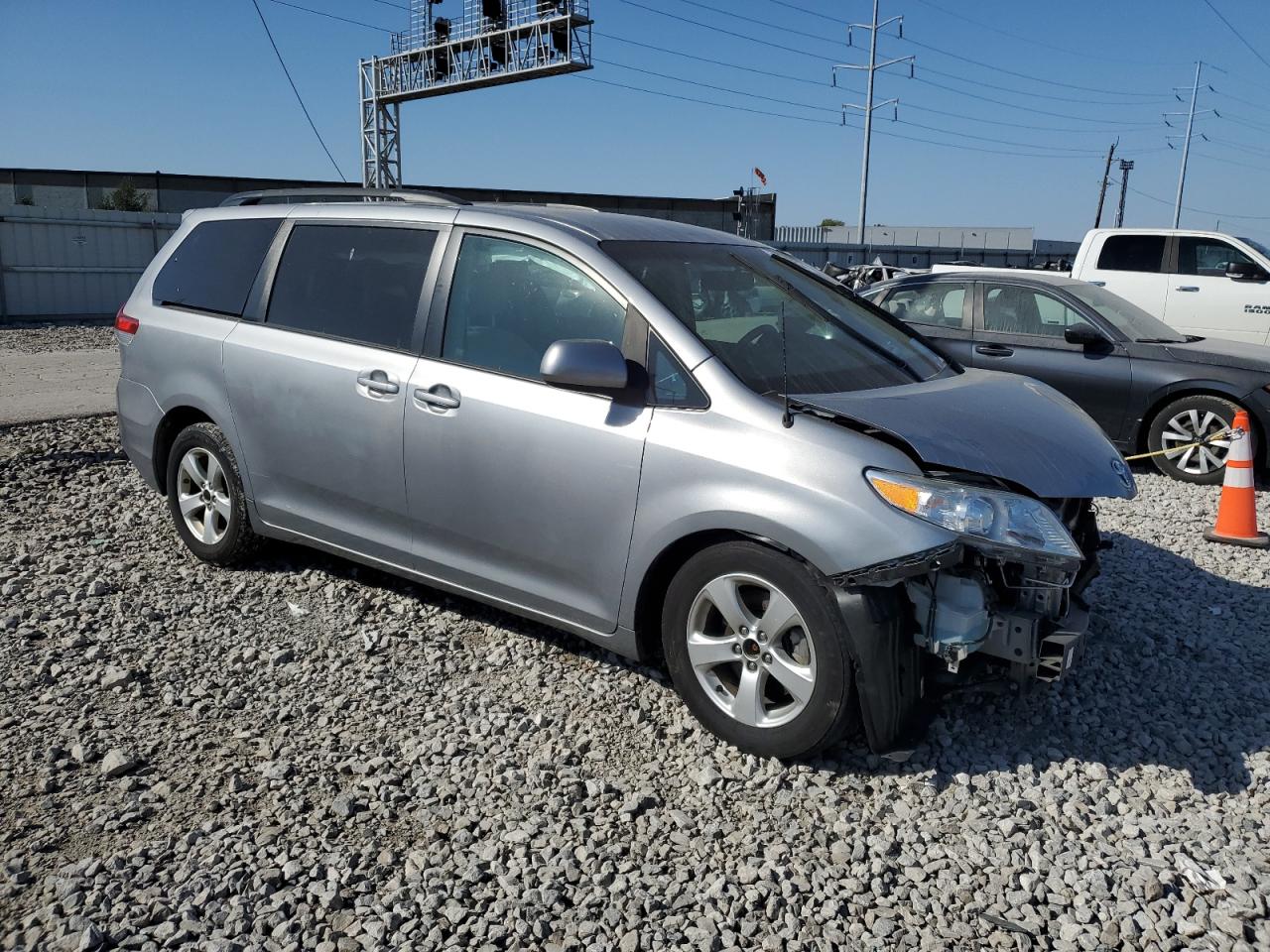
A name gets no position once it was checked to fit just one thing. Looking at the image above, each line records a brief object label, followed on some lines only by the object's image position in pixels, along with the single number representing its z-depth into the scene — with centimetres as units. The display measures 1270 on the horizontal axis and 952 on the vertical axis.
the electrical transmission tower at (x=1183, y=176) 6288
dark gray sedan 828
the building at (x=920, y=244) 3559
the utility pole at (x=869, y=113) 4519
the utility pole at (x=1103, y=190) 7298
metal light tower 3306
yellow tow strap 786
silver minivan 337
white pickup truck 1210
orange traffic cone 648
